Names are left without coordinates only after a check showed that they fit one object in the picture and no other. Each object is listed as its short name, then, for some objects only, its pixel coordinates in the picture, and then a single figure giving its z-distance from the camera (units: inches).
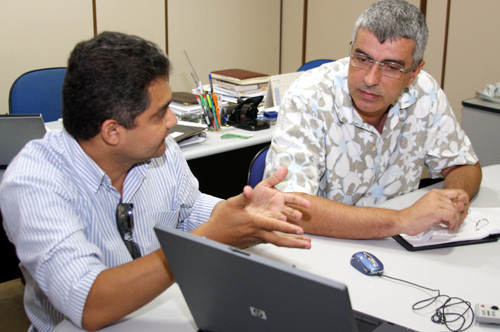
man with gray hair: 59.4
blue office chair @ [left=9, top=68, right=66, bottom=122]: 111.3
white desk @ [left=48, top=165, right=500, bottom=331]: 45.6
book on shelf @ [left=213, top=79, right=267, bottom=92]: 121.2
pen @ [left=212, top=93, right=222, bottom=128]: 106.3
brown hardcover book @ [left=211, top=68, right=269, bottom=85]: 120.7
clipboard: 57.7
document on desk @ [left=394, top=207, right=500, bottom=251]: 58.3
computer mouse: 51.9
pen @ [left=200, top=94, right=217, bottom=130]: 106.6
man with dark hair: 43.8
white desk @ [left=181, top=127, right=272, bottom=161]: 93.6
